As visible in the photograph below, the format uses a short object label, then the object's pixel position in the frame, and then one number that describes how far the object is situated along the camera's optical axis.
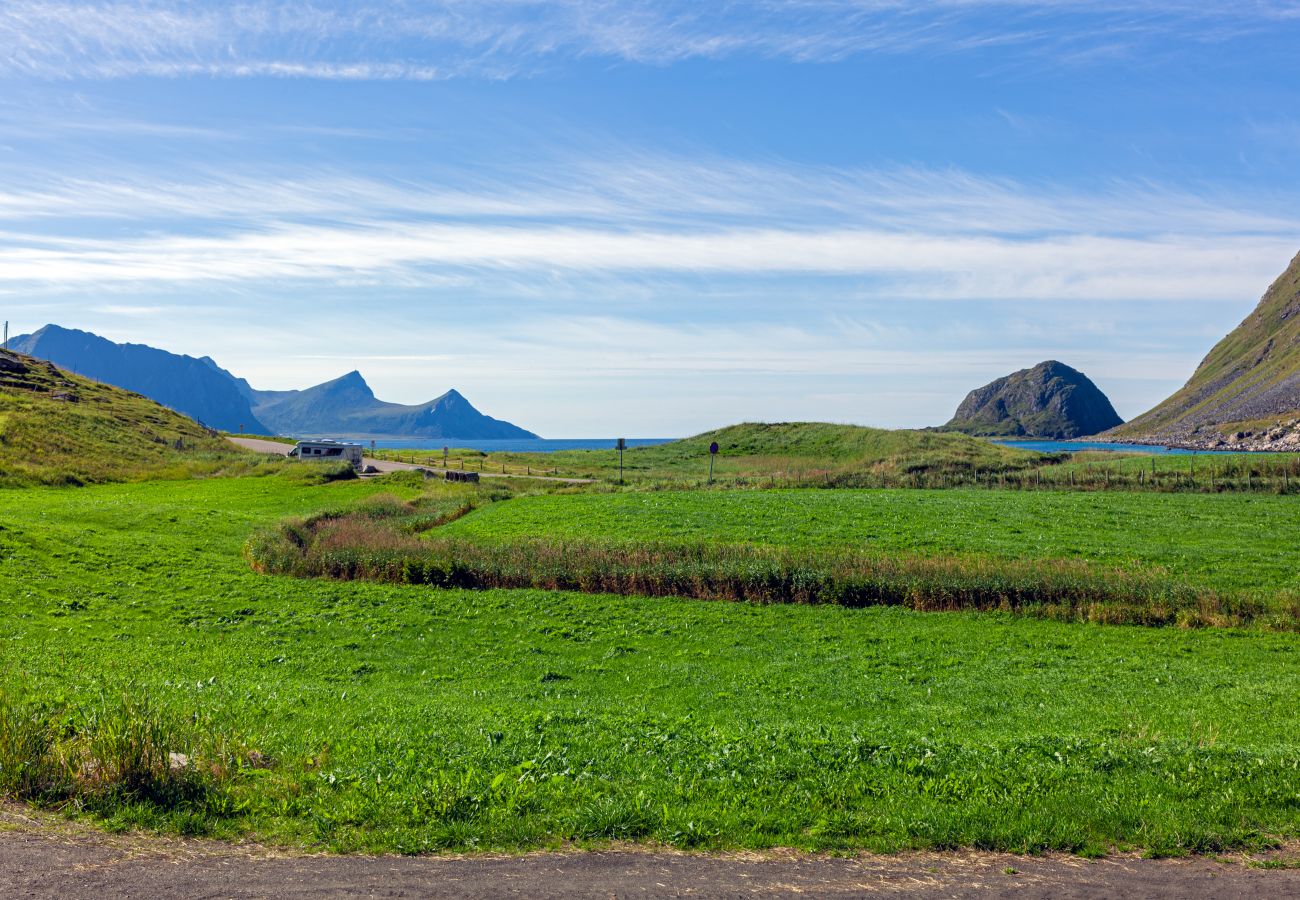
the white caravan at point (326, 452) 90.75
